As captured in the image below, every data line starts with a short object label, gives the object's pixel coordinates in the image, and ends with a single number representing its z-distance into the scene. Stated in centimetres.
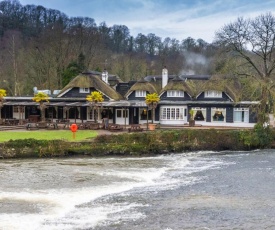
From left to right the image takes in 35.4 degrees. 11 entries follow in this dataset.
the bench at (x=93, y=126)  3891
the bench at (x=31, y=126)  3891
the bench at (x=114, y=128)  3778
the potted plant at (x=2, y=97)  4252
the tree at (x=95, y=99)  4091
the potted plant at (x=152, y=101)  3962
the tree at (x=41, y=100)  4201
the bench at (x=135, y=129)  3675
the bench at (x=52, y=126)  3883
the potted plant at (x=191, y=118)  4212
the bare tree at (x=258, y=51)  3731
